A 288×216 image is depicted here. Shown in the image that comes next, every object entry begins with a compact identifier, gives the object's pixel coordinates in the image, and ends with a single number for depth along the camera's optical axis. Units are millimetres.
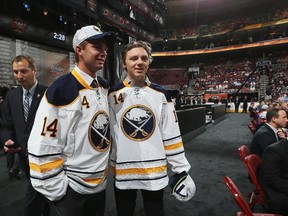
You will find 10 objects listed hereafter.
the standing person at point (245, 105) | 17184
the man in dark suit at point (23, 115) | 1680
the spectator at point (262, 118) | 5106
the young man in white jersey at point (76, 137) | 1016
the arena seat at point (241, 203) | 1324
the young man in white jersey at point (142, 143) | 1358
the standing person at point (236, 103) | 17703
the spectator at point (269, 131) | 2844
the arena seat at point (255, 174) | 2237
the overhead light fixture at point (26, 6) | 6572
